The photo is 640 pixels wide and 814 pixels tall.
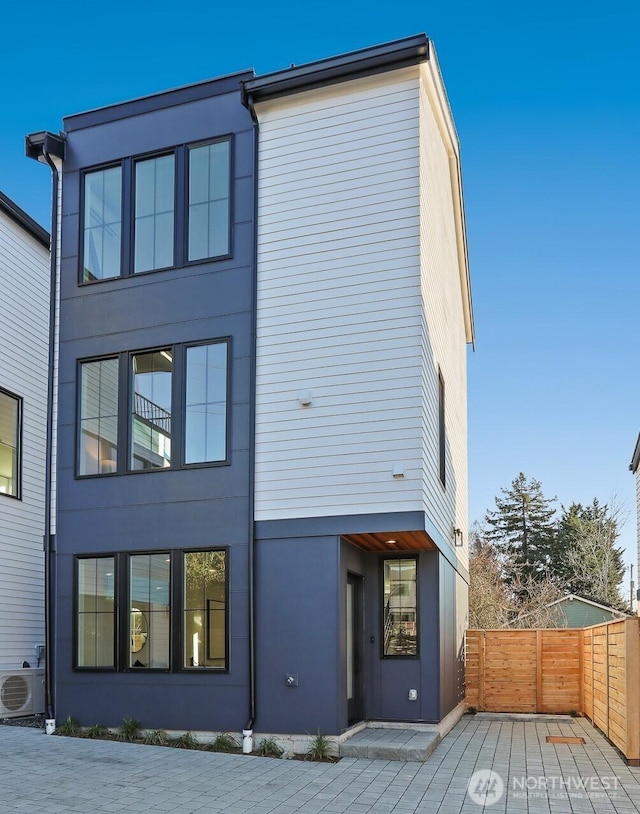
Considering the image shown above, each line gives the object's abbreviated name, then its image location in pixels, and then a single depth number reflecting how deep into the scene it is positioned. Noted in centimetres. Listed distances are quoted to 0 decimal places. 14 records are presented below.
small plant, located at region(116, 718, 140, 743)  952
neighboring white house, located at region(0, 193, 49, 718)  1178
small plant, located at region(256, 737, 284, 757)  889
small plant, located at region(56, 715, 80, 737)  980
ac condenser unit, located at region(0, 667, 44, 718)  1105
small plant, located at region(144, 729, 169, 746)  936
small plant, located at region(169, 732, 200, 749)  925
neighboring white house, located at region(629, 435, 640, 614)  1730
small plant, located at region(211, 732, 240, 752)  913
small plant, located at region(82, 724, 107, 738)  970
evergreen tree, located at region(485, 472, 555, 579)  4169
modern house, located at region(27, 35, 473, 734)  931
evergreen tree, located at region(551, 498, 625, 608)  3519
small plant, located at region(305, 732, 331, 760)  873
